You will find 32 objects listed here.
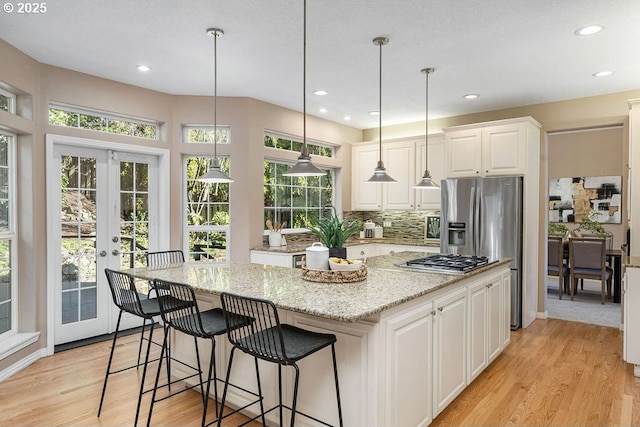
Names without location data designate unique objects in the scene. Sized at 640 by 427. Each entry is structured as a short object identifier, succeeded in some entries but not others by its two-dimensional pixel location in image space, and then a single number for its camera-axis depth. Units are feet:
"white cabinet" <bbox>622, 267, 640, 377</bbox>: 10.58
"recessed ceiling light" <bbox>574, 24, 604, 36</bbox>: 9.45
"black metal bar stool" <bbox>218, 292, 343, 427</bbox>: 6.02
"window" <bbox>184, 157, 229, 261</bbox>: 15.72
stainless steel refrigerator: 14.90
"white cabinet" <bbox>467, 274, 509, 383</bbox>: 9.63
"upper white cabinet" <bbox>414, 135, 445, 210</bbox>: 18.28
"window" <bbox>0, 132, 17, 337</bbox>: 11.18
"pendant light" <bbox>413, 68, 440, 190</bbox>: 12.51
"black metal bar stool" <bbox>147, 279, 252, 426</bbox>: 7.20
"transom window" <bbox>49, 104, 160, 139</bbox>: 12.69
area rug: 16.20
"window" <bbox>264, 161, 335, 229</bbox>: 17.30
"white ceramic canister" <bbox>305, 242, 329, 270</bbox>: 8.31
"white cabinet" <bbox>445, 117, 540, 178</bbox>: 15.07
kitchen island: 6.49
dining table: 18.98
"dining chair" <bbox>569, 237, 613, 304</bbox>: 18.84
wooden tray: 8.04
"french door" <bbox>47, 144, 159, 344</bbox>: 12.72
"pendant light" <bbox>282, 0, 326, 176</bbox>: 8.84
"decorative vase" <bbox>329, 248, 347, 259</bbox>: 9.34
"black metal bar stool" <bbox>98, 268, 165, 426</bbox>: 8.45
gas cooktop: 9.42
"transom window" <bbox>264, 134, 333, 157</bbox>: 17.29
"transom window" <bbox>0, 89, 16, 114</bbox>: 11.00
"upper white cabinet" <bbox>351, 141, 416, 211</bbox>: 19.20
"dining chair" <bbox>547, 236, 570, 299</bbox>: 19.74
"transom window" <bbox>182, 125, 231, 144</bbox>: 15.72
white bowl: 8.16
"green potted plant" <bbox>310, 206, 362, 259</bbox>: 9.37
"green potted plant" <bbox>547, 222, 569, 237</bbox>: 22.38
